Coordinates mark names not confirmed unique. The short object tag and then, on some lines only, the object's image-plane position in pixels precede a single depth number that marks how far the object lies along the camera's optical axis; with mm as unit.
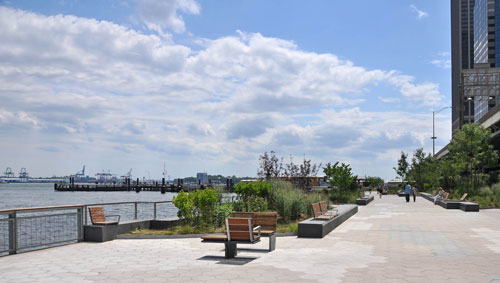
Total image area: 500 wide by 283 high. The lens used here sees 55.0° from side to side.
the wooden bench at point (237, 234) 10477
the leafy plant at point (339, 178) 35438
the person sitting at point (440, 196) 35500
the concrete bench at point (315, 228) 14430
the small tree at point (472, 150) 40406
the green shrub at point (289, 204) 18766
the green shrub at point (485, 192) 35475
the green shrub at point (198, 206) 15734
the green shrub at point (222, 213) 16564
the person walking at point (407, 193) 40312
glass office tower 127375
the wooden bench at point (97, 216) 13742
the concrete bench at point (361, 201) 34625
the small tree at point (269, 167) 35688
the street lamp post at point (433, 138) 82712
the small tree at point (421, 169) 67425
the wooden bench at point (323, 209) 17344
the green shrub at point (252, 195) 18250
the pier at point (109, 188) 157250
